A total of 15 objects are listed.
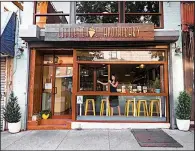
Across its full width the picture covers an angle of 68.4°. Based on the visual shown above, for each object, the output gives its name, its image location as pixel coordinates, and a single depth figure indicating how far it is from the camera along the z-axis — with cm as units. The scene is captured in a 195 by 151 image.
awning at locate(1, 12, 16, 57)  479
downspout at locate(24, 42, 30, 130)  516
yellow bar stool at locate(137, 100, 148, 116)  541
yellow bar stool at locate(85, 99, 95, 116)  541
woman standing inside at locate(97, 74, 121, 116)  540
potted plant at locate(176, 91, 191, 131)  486
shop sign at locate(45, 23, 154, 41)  485
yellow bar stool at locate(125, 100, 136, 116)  543
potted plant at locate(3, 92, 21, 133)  488
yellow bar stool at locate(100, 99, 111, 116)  544
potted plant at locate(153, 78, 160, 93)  540
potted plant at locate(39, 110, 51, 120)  544
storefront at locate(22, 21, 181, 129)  523
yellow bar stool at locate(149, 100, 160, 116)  536
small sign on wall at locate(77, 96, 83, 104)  532
